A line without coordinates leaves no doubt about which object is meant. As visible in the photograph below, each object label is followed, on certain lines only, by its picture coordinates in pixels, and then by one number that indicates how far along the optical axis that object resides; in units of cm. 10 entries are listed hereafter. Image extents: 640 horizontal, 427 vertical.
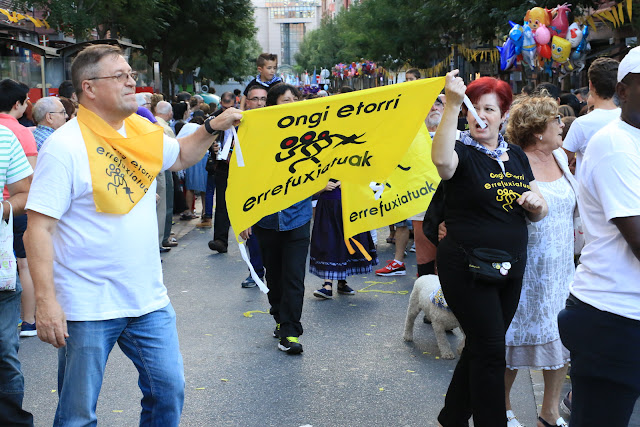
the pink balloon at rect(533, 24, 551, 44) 1605
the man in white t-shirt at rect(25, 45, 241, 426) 320
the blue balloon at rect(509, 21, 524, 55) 1709
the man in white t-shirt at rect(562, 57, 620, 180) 589
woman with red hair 391
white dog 588
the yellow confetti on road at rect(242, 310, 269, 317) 727
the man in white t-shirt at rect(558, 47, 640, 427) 285
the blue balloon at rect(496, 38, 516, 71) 1788
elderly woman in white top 445
